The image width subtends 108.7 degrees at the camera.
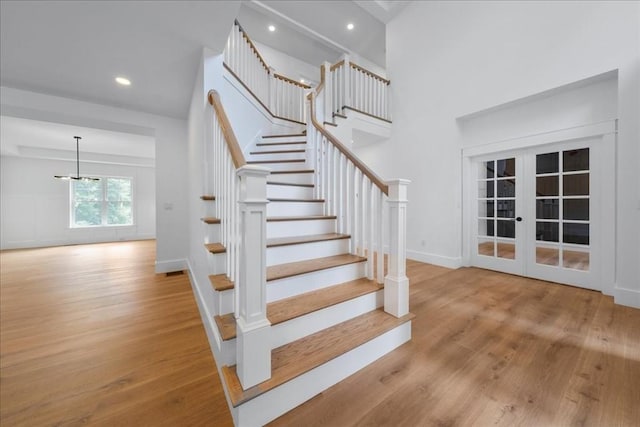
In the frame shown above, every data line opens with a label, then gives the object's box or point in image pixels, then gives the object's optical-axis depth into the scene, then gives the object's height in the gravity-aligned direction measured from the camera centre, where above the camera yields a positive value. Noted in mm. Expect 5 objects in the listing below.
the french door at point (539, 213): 2791 -36
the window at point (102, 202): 6879 +322
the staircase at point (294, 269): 1096 -421
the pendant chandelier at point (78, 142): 5216 +1707
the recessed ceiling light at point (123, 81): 2529 +1481
